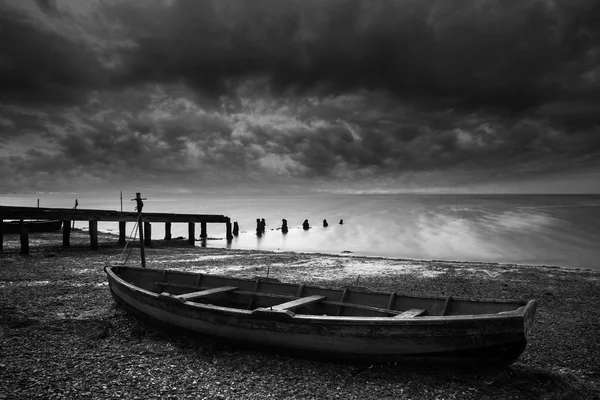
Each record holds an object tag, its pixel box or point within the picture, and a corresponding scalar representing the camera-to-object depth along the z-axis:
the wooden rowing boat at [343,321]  5.40
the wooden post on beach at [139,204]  12.06
